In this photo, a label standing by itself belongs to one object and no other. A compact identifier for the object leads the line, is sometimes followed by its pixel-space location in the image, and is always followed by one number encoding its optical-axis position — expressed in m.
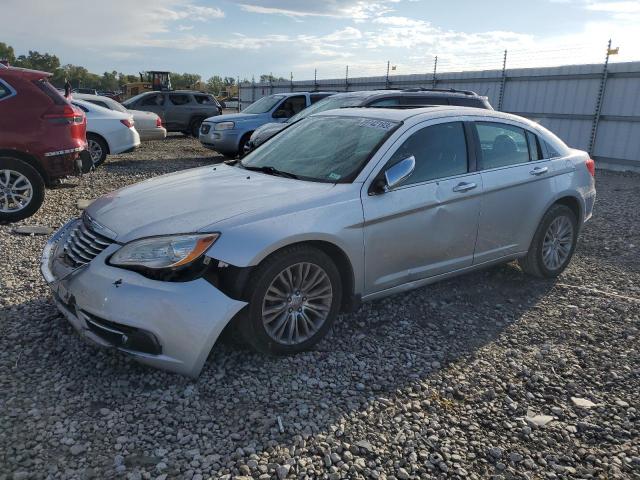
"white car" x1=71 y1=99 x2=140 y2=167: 10.58
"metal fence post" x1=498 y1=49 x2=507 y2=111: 15.05
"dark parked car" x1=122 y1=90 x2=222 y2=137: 18.25
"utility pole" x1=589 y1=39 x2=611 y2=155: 12.66
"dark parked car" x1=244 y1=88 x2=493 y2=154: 8.80
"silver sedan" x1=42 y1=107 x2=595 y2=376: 2.93
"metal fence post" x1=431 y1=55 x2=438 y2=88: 17.18
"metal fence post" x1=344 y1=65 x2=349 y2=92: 21.52
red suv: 6.14
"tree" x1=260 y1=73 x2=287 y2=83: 26.95
